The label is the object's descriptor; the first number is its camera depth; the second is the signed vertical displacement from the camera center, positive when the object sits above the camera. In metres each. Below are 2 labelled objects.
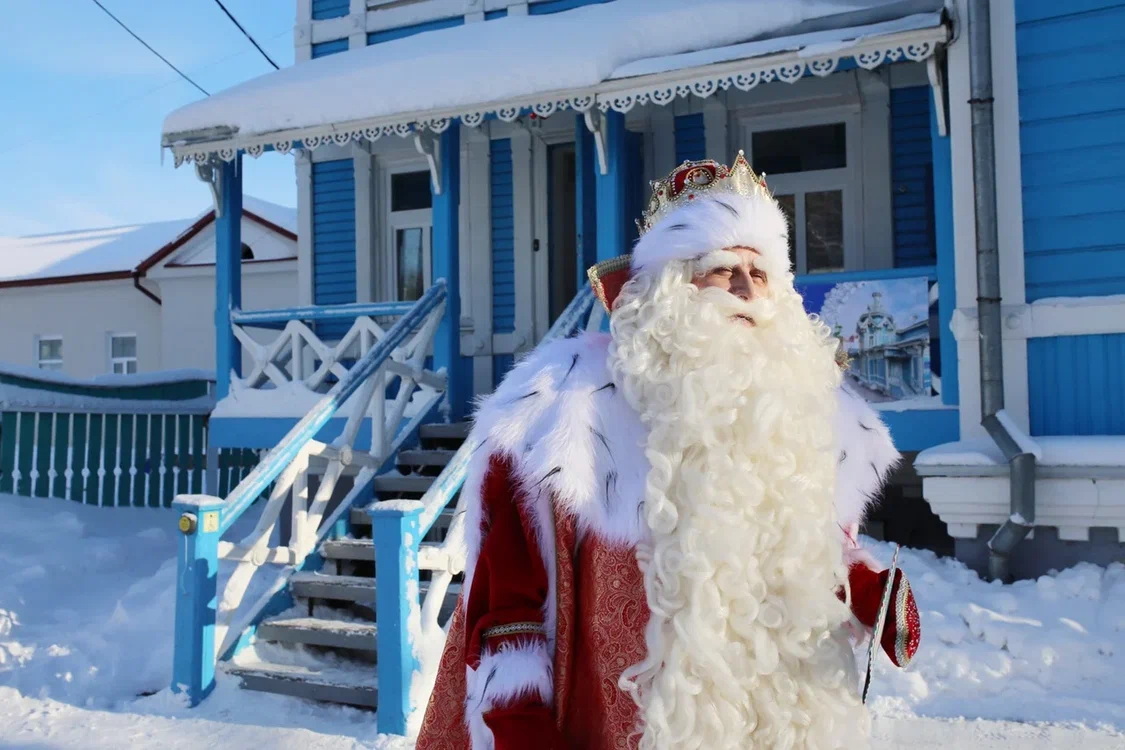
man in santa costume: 1.68 -0.28
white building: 18.84 +2.41
